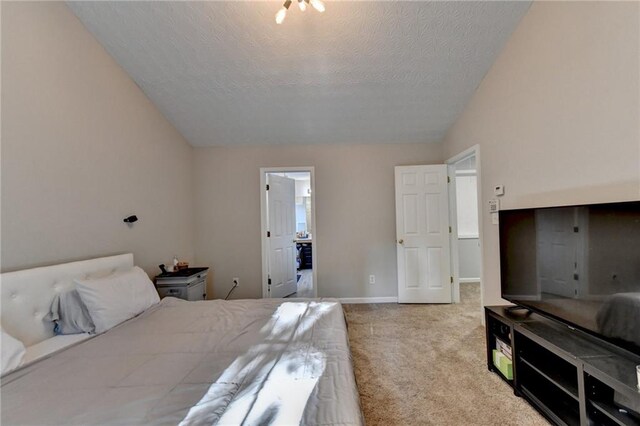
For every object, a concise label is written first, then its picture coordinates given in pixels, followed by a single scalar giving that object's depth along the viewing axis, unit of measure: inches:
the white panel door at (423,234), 141.9
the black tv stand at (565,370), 46.9
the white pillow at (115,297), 68.3
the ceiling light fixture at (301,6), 70.7
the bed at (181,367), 37.1
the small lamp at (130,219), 100.5
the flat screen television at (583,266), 48.4
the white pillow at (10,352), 49.3
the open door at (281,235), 155.3
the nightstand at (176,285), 108.4
